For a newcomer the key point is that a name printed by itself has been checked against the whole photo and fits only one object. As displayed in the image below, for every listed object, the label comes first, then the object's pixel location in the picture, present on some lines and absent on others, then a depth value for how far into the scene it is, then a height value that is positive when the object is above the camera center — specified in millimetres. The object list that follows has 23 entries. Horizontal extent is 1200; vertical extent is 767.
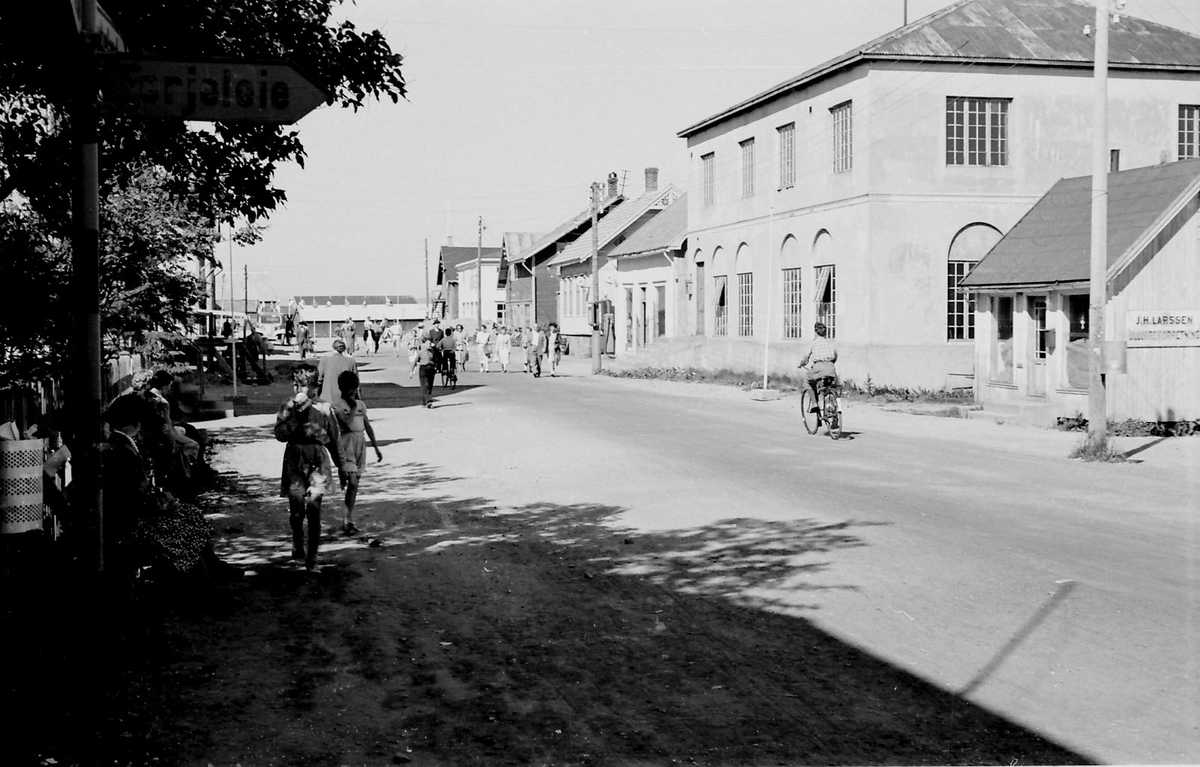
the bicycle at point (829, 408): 19297 -1070
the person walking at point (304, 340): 54519 +236
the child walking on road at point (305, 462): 9500 -898
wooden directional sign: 6211 +1294
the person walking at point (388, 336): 83206 +541
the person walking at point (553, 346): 41188 -108
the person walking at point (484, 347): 45453 -126
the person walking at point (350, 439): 11078 -848
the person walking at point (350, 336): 52131 +399
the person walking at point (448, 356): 32312 -318
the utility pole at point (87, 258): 6117 +458
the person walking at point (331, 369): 15586 -311
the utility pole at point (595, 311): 45125 +1143
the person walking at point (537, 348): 40531 -163
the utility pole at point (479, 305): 83062 +2897
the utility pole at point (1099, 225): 17578 +1614
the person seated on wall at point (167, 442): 10859 -890
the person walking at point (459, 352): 45547 -353
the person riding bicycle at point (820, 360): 19359 -312
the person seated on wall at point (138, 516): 7691 -1097
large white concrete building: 31219 +4977
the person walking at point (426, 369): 26266 -528
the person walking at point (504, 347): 44500 -131
